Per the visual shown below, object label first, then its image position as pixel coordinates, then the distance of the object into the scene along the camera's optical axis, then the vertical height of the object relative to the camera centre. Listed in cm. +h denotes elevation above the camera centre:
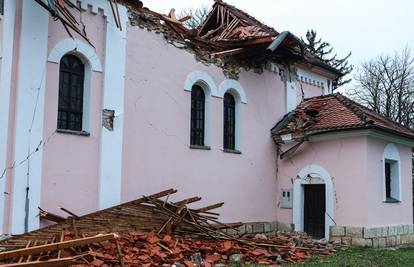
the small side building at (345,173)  1421 +26
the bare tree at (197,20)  3075 +1055
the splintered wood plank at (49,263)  737 -135
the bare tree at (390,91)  3008 +603
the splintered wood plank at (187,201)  1164 -55
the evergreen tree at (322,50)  3906 +1075
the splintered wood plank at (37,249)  786 -120
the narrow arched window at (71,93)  1088 +191
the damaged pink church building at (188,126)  998 +141
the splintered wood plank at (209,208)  1224 -74
